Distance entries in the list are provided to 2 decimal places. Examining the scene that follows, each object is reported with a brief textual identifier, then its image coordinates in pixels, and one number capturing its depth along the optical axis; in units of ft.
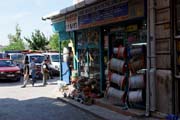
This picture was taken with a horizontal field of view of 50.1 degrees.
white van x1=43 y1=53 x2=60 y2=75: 49.31
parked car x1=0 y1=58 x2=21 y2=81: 42.27
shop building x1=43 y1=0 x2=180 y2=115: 16.34
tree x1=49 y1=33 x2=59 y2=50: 93.13
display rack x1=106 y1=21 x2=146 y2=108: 18.40
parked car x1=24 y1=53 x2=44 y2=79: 45.05
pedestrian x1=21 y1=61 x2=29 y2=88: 35.52
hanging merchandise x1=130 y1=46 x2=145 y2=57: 18.43
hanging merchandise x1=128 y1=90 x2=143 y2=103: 18.06
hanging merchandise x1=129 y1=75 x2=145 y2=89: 17.97
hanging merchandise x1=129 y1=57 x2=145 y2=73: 18.53
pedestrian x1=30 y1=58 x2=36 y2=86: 36.23
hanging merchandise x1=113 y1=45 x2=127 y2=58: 19.54
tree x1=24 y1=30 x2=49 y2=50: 100.60
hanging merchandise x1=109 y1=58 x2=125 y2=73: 19.64
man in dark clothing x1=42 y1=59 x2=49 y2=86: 35.87
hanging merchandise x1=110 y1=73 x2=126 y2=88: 19.61
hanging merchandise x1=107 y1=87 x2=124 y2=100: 19.59
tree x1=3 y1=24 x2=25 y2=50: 115.30
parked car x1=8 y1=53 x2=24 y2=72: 53.80
